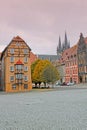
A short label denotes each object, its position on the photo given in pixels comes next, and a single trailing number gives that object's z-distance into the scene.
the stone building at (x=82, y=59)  125.56
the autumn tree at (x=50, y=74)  86.04
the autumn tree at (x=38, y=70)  89.81
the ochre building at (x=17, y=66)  81.12
